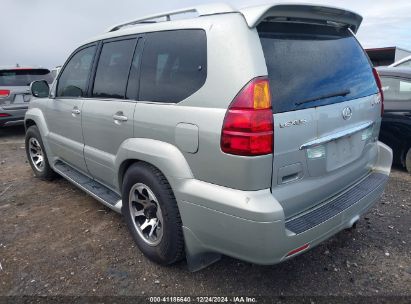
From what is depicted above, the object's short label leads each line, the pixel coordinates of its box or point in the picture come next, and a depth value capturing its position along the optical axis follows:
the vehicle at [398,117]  4.69
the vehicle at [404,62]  6.71
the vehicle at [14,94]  7.86
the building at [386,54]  14.45
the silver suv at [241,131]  2.00
